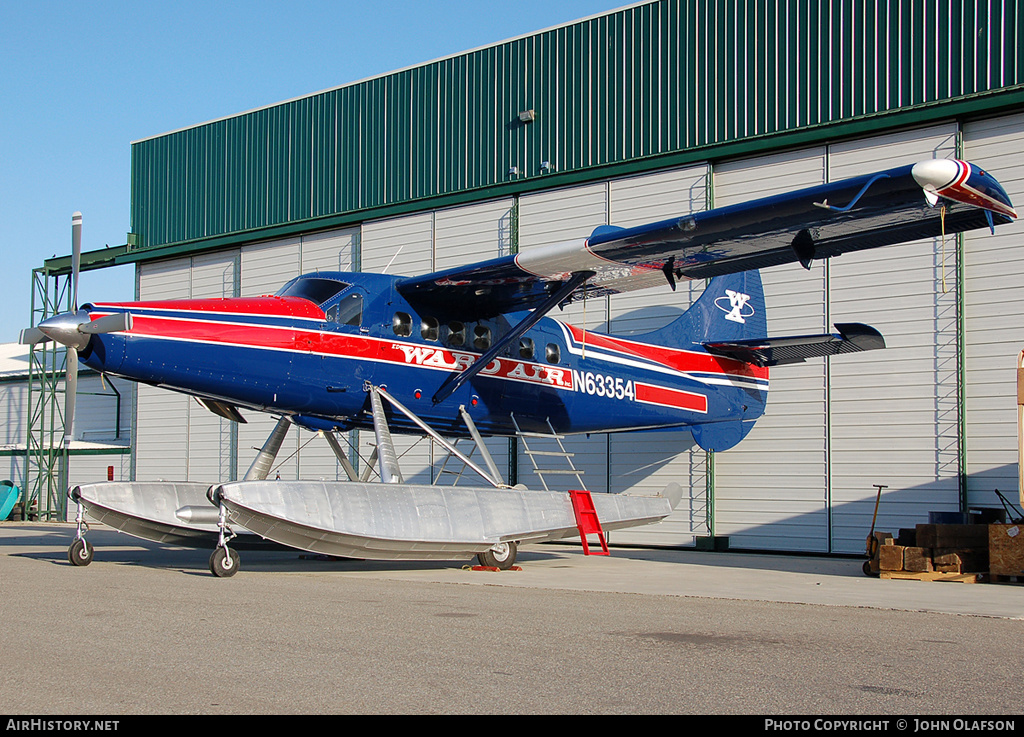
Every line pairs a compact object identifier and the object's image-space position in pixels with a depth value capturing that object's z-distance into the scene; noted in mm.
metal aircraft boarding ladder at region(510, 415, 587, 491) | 13406
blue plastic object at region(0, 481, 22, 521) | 26078
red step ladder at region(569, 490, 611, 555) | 12141
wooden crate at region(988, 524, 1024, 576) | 10977
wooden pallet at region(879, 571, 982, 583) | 11273
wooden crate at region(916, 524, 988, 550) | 11727
